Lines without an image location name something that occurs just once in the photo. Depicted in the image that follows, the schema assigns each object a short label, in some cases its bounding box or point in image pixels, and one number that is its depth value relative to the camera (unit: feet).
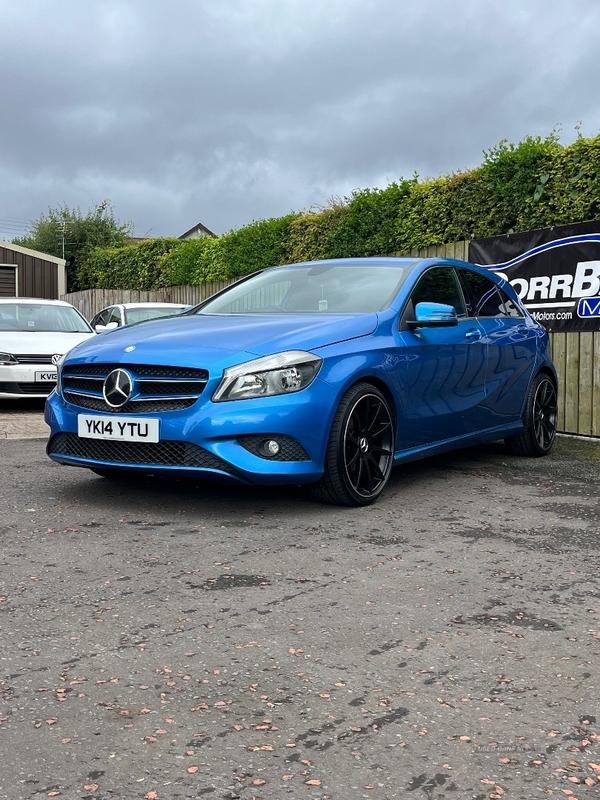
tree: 176.14
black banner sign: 30.30
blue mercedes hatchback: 17.67
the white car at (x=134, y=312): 50.31
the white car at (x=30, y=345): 38.17
